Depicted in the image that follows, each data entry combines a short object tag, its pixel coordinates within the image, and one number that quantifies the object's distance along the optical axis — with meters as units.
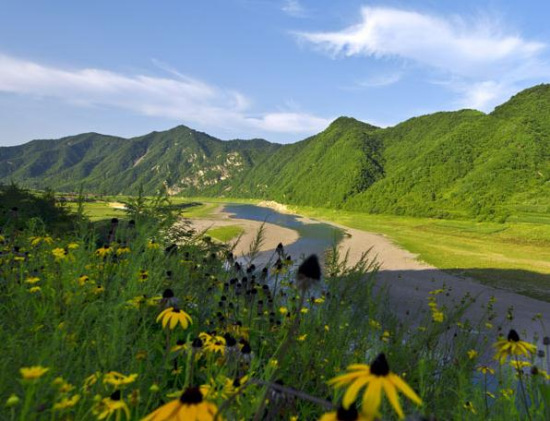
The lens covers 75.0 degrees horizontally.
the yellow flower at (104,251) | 4.90
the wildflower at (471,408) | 3.28
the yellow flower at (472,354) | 4.35
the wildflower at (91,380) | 2.07
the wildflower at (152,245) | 5.72
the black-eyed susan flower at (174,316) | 2.36
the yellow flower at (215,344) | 2.79
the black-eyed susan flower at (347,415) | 1.07
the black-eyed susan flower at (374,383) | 0.99
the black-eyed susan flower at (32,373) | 1.37
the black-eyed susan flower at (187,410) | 1.31
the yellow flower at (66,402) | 1.60
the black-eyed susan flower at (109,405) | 1.65
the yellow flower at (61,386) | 1.63
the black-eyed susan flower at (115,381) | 1.82
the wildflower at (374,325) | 4.99
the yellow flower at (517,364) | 3.24
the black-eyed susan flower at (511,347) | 2.70
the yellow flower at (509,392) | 4.36
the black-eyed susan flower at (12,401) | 1.43
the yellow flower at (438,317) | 4.97
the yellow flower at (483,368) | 4.25
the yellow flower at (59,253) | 4.42
